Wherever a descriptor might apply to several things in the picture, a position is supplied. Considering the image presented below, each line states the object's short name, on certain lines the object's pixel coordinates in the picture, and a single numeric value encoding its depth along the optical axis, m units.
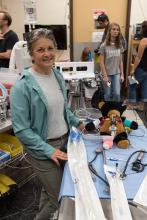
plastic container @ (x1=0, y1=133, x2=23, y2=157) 1.94
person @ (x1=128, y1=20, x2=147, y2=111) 3.37
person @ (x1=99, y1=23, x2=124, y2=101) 3.35
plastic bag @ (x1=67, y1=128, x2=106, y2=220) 0.97
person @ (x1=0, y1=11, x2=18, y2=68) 2.86
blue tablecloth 1.08
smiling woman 1.31
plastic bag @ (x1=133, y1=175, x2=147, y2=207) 1.02
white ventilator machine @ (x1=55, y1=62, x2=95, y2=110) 2.35
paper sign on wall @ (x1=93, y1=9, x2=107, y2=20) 4.76
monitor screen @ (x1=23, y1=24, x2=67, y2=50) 4.87
